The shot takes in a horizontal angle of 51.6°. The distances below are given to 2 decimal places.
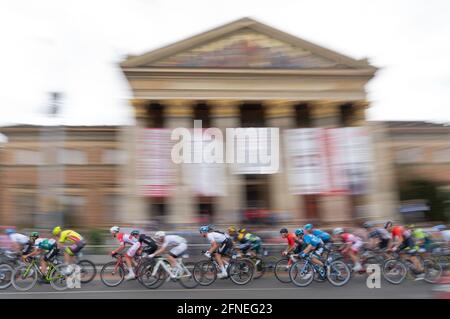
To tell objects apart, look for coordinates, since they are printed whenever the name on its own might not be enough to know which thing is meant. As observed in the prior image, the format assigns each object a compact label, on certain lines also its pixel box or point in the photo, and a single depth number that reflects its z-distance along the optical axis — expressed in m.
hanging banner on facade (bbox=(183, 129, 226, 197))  23.67
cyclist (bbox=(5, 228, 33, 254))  12.52
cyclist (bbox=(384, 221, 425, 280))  12.58
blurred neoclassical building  27.03
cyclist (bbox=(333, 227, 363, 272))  12.76
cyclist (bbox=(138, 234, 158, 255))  12.35
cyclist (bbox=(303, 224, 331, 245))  12.94
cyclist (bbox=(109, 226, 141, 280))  12.30
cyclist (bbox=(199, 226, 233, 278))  12.52
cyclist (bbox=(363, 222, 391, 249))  13.13
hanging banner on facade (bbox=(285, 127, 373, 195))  23.69
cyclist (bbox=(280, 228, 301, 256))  12.56
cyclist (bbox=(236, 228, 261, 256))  13.57
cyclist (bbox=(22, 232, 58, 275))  12.31
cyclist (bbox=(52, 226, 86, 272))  12.57
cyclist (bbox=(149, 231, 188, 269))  12.24
